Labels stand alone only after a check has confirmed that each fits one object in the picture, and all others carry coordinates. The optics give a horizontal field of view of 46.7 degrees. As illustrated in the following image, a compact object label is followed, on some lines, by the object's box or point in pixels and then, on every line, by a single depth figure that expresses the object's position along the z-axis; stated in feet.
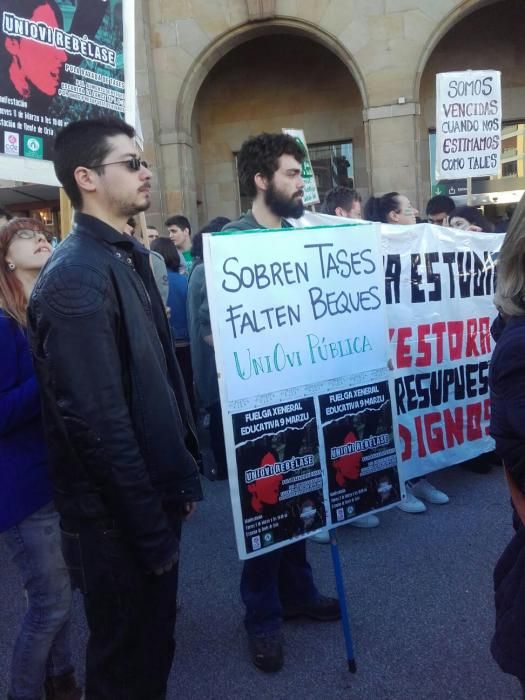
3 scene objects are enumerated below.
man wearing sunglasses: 5.28
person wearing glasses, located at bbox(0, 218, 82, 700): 6.71
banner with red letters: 12.17
